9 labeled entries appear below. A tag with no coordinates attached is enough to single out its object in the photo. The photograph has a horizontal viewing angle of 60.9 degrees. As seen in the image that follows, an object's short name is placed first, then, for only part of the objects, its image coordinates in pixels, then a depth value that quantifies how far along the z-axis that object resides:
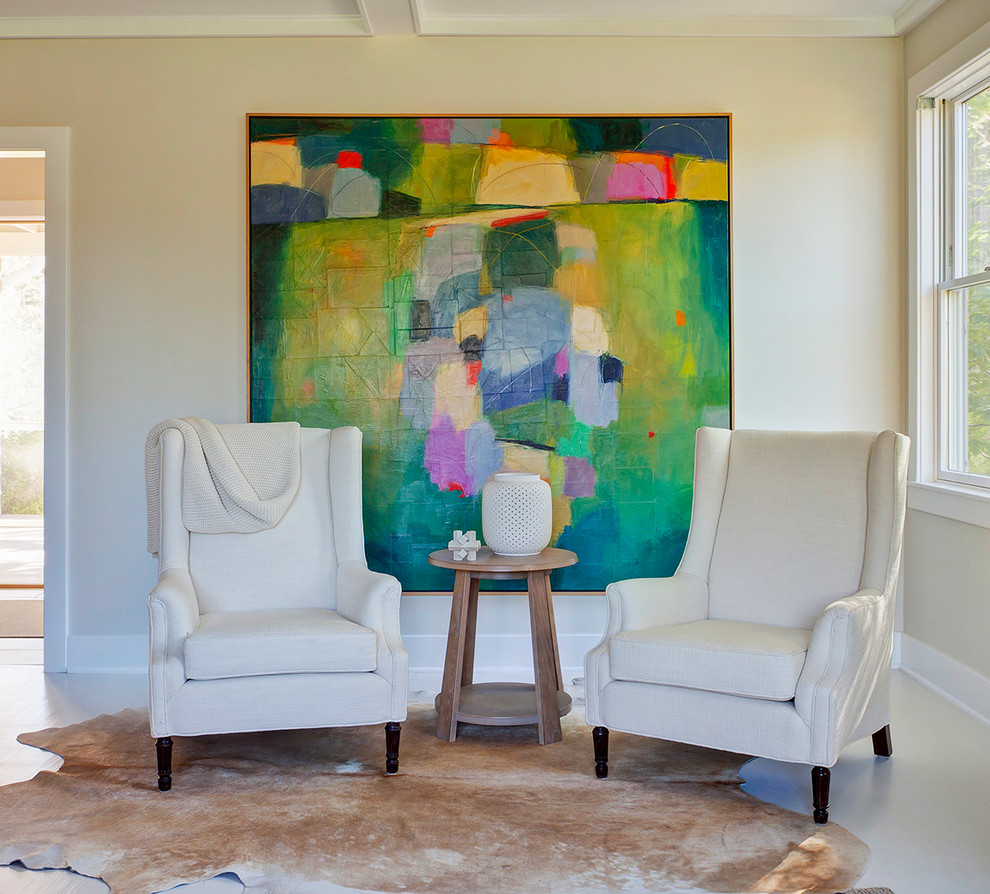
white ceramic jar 2.88
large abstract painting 3.49
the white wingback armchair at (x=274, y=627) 2.38
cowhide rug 1.89
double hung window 3.12
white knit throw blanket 2.82
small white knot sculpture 2.87
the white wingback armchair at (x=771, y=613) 2.19
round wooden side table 2.74
